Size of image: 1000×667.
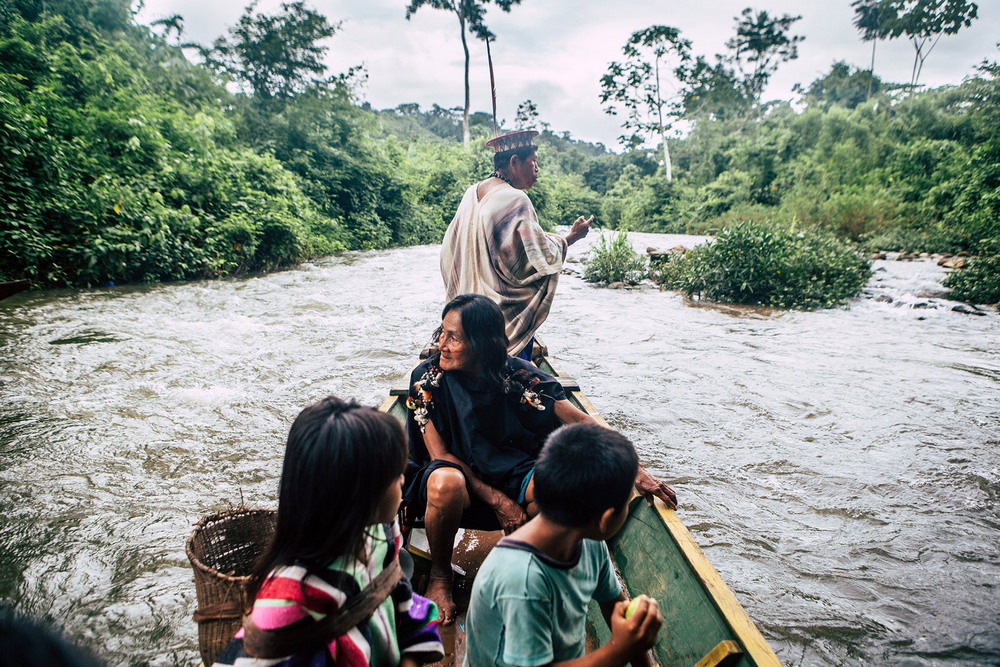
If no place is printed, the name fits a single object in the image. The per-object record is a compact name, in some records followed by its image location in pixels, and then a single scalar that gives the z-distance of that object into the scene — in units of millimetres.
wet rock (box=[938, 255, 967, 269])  9773
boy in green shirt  1158
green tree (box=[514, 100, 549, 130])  29688
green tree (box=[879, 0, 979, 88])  23359
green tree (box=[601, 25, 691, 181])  26672
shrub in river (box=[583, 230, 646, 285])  11430
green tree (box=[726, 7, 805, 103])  27750
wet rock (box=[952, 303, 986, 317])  8087
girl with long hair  1012
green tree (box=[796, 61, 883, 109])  31062
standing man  3074
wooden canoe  1326
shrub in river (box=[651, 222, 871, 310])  8883
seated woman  1927
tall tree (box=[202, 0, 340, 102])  16203
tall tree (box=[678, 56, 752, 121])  28109
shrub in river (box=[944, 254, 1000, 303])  8414
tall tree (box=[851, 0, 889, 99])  26812
